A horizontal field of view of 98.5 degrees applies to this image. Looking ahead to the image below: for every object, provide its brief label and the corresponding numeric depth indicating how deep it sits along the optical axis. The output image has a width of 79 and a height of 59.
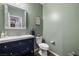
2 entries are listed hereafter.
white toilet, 1.45
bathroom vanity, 1.32
